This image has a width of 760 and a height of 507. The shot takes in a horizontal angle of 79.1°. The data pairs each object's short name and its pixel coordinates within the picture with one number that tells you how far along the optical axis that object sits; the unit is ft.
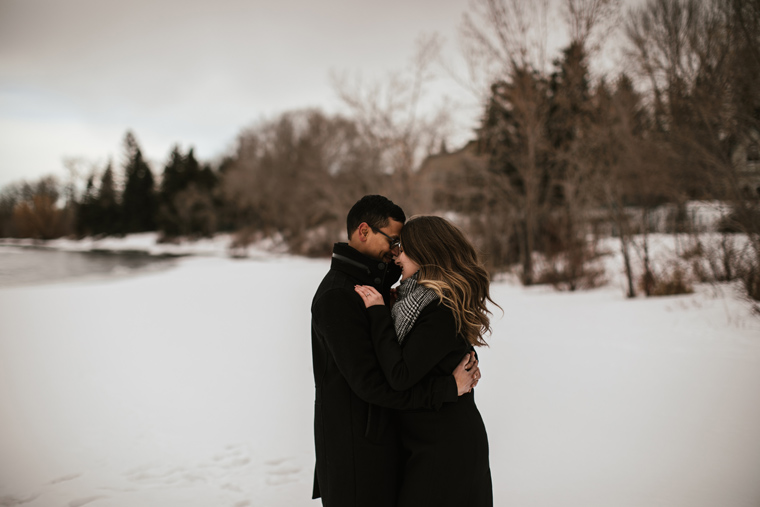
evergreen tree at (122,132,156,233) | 178.63
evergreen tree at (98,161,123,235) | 147.13
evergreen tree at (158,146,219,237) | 174.70
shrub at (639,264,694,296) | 36.60
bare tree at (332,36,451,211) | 64.18
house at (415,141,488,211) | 62.31
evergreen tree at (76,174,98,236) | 101.91
